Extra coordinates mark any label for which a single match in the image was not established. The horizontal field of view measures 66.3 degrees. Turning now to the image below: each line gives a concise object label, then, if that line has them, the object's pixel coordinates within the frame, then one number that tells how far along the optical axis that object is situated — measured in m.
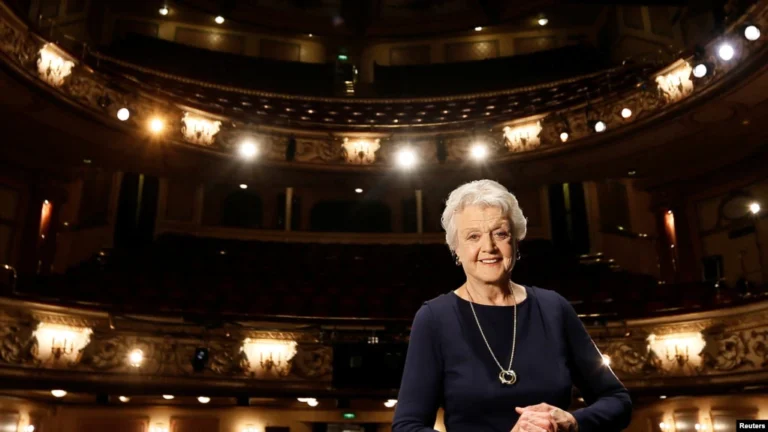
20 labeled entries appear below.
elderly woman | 0.91
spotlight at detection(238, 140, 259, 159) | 8.44
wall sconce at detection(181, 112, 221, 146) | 8.04
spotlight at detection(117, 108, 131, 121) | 7.23
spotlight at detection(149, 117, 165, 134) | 7.65
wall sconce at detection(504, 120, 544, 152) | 8.46
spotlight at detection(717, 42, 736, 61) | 6.25
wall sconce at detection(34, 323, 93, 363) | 5.27
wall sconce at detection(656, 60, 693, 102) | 6.97
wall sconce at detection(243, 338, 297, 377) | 6.05
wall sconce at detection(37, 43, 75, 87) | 6.39
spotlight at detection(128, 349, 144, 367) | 5.64
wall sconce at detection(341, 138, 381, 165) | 8.84
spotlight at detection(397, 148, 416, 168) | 8.78
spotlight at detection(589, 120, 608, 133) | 7.78
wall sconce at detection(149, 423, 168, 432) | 6.69
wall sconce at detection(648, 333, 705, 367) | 5.87
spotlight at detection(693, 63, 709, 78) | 6.63
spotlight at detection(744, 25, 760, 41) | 5.87
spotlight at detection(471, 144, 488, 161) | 8.59
